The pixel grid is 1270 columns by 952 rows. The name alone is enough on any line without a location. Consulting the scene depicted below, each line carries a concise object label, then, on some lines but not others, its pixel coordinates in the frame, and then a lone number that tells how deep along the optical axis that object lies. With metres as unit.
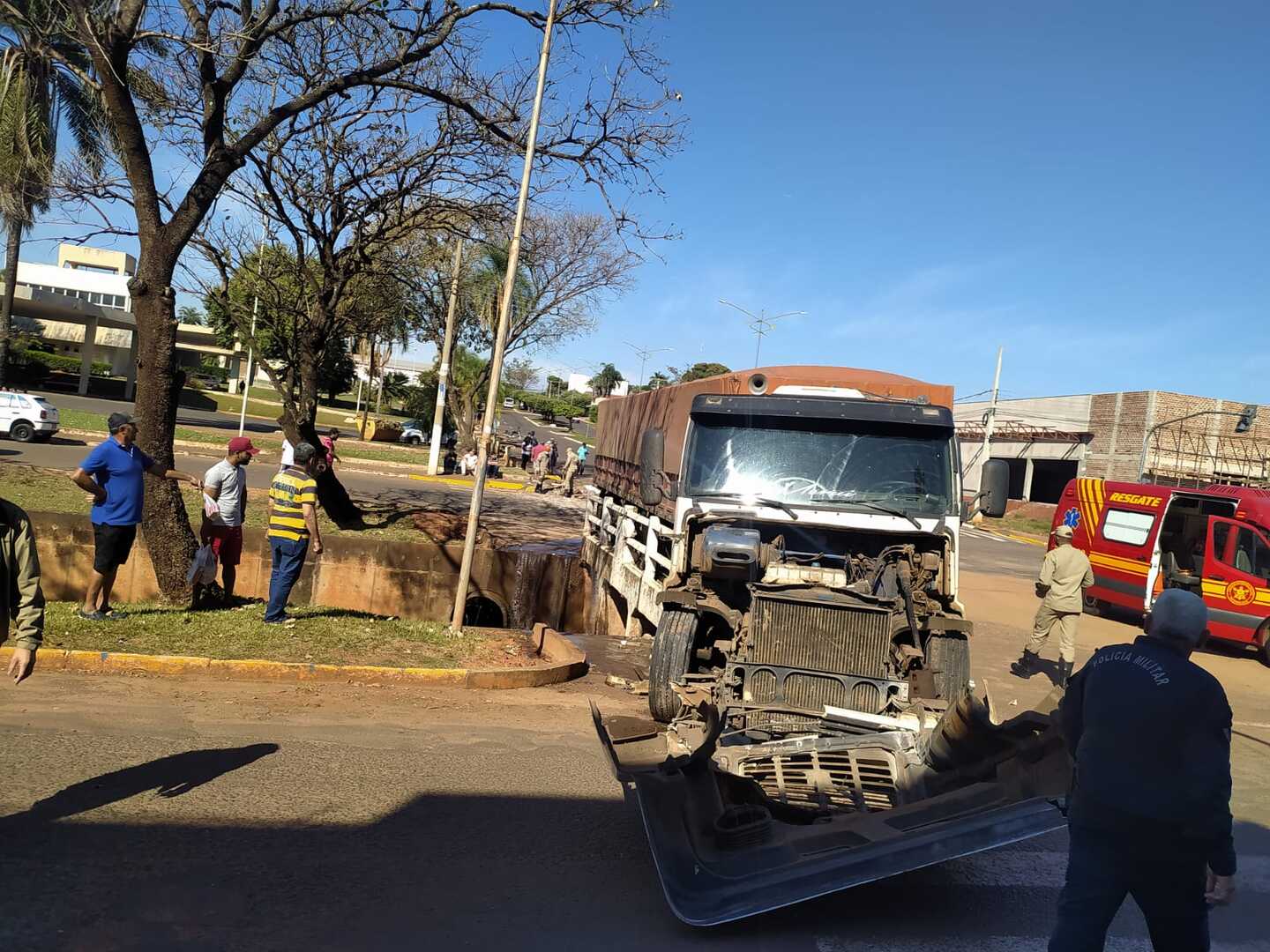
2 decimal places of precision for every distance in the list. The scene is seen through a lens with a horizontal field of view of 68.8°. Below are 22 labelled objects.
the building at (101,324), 49.97
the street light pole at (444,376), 20.23
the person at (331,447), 15.33
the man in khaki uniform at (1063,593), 10.13
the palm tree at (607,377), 112.69
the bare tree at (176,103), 8.68
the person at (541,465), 29.21
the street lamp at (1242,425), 35.75
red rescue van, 13.18
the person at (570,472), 27.45
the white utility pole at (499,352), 8.70
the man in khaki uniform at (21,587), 4.16
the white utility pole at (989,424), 41.94
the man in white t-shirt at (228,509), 8.73
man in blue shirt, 7.61
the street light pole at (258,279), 13.76
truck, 3.98
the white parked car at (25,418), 22.47
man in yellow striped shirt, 8.12
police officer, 2.96
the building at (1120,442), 35.69
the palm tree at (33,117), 11.98
